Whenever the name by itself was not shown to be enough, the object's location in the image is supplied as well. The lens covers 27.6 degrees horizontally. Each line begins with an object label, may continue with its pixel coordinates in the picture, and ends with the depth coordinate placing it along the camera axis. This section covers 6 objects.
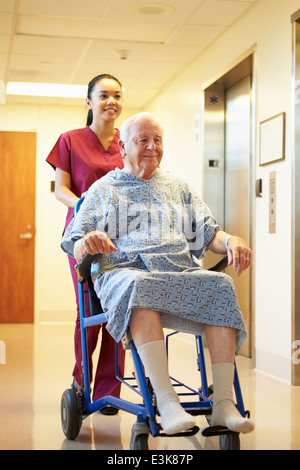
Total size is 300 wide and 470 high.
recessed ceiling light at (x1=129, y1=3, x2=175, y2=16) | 4.34
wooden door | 7.12
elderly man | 1.91
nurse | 2.87
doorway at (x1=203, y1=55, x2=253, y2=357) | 4.63
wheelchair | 1.85
